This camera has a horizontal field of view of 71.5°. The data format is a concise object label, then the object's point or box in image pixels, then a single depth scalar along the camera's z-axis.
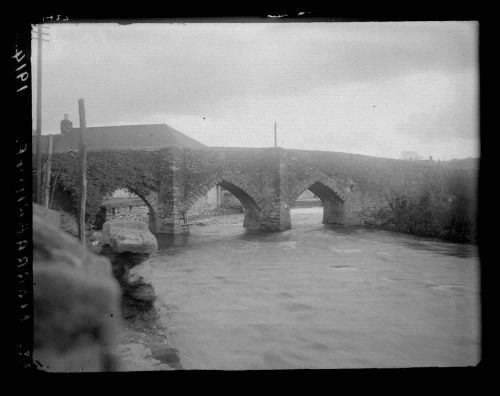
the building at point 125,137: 27.83
